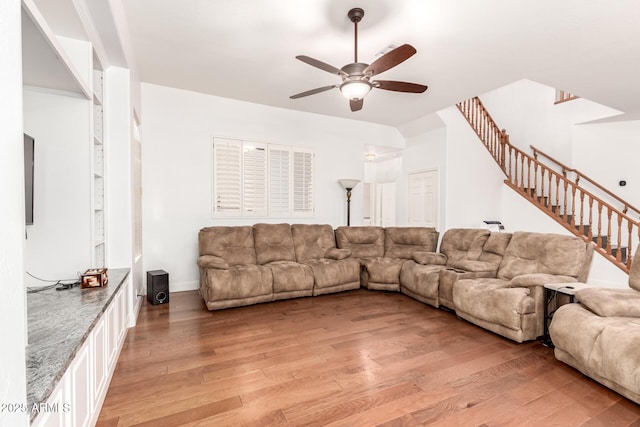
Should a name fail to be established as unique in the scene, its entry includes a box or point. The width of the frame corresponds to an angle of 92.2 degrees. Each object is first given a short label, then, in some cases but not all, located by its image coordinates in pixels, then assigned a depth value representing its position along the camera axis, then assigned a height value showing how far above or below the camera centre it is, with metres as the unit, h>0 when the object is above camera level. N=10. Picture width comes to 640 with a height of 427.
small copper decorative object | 2.24 -0.50
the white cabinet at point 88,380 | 1.15 -0.81
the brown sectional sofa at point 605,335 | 1.89 -0.85
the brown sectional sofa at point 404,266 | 2.95 -0.71
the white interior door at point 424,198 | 5.96 +0.24
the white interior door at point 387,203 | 7.86 +0.19
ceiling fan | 2.52 +1.24
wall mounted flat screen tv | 1.98 +0.23
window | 4.83 +0.53
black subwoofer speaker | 3.78 -0.94
